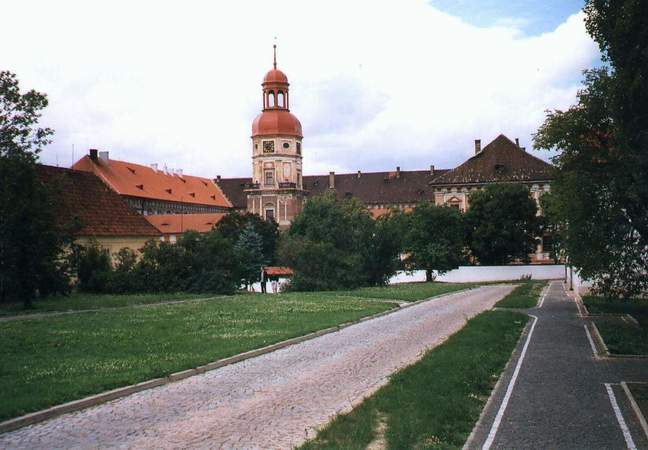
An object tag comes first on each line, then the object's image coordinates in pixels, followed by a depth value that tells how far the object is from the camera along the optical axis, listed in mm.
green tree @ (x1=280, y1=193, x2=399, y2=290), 56094
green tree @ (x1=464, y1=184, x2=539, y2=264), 77062
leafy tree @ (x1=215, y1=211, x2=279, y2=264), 90500
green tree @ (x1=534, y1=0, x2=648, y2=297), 21750
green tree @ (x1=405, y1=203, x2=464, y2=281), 74500
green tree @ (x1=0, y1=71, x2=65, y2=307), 34062
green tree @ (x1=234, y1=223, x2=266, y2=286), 73562
